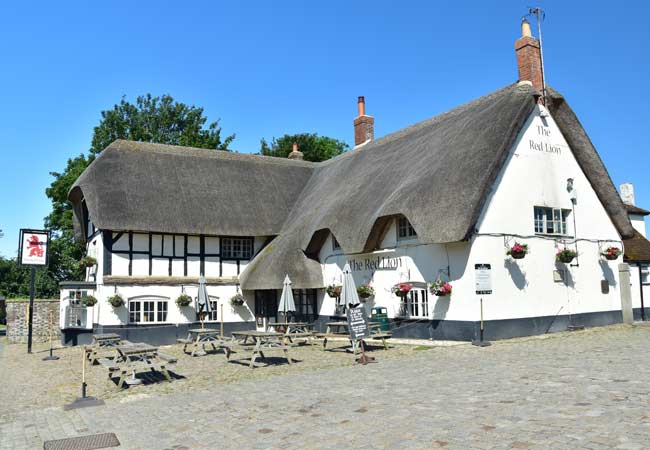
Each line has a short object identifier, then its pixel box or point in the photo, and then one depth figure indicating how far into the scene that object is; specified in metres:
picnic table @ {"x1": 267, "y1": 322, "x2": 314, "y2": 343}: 15.94
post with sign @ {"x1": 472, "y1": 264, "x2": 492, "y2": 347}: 14.98
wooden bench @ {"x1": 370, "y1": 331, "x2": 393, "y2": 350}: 14.27
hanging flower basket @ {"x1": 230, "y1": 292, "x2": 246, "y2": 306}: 21.61
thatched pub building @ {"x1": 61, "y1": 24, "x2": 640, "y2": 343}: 15.53
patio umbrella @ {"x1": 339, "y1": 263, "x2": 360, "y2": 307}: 13.41
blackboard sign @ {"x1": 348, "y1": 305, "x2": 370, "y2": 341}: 13.15
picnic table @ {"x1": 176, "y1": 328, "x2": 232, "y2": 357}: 15.63
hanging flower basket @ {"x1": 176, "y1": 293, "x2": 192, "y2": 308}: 20.37
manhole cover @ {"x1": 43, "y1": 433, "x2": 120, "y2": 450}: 6.52
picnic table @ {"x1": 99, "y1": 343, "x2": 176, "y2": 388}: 10.79
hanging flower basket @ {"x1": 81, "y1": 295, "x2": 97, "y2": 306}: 19.31
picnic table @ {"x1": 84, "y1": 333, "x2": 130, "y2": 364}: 14.93
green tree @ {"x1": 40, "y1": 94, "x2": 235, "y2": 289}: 34.94
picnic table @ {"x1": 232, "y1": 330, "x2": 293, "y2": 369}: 12.72
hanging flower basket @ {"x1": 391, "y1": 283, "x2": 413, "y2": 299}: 16.23
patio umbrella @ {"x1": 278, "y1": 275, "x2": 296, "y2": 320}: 16.61
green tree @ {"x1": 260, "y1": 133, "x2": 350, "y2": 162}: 44.22
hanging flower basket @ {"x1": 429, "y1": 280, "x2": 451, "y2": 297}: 15.23
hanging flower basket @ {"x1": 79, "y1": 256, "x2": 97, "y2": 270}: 20.69
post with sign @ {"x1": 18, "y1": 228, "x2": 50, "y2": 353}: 18.91
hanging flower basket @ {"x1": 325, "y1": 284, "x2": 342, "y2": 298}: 18.67
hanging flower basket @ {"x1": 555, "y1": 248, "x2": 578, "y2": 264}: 16.44
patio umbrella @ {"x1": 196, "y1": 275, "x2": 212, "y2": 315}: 19.25
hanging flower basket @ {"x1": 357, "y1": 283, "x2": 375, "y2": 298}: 17.64
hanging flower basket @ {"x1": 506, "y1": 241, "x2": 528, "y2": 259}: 15.30
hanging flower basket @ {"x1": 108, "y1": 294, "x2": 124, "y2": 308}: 19.22
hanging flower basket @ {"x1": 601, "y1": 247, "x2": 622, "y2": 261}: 18.05
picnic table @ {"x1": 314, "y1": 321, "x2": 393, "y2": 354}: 14.27
